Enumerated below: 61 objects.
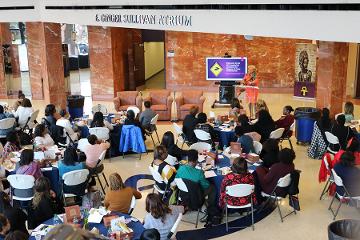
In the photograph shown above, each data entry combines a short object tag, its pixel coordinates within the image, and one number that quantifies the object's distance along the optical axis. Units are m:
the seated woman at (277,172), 7.69
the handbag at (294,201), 8.06
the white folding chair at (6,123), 11.13
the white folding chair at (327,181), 8.35
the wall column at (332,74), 11.48
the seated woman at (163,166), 7.87
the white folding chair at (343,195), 7.63
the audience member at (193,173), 7.49
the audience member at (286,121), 10.89
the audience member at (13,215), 5.98
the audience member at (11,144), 8.98
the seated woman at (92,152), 8.95
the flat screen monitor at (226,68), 15.77
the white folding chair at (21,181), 7.62
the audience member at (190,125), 10.54
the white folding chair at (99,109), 12.65
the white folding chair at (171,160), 8.58
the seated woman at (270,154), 8.08
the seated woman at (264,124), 10.23
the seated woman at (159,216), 5.92
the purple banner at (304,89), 16.64
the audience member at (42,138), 9.33
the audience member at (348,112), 10.60
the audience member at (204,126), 10.27
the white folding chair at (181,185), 7.43
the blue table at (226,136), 10.31
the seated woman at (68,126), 10.49
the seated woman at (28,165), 7.83
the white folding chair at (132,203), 6.83
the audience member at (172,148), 8.84
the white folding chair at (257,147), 9.08
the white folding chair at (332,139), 9.59
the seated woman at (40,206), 6.57
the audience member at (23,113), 11.88
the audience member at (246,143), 9.02
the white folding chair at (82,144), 9.33
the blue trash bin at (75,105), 14.33
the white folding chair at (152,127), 11.52
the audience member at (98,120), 10.52
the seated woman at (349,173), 7.59
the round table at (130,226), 5.93
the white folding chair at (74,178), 7.79
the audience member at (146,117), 11.59
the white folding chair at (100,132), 10.38
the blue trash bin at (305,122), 11.35
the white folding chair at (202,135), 10.14
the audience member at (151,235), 5.21
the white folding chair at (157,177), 7.90
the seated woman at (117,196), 6.70
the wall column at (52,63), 14.59
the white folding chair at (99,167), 8.86
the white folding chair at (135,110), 12.44
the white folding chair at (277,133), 10.08
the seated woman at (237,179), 7.30
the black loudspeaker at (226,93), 16.06
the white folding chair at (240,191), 7.24
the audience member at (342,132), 9.56
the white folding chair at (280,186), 7.59
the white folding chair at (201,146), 9.17
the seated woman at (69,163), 7.97
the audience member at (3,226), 5.59
